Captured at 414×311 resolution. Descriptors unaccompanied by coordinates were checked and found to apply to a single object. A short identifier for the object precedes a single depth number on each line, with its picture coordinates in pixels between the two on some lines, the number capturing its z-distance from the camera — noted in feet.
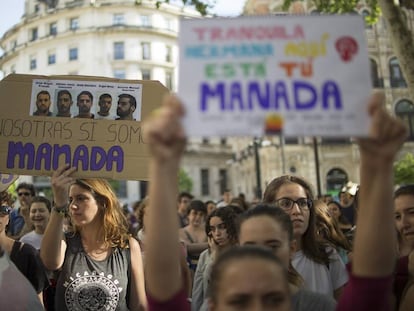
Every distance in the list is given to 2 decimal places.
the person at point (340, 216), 21.65
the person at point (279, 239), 7.28
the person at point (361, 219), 5.34
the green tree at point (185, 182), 155.75
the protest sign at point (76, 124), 10.66
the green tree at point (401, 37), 27.22
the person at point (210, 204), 30.43
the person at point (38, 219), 16.32
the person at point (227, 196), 33.16
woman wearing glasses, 9.80
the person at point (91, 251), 9.71
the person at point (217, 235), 12.96
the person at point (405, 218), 9.89
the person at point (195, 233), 18.33
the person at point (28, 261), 9.52
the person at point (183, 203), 29.86
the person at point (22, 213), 20.73
